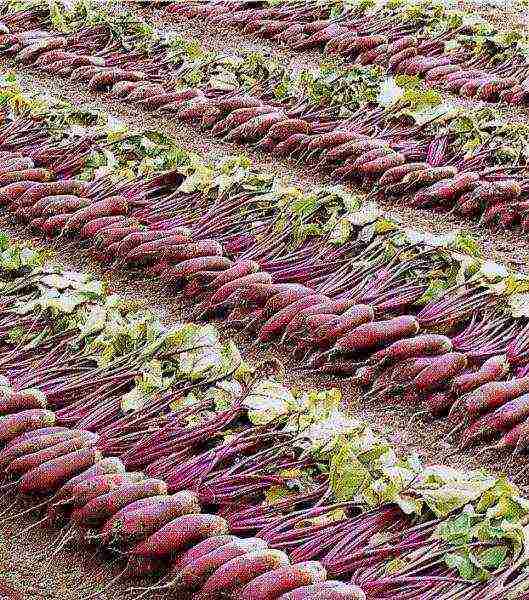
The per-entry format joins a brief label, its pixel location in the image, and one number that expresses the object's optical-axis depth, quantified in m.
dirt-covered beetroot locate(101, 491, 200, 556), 5.84
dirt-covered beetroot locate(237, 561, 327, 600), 5.43
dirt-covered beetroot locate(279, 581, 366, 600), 5.34
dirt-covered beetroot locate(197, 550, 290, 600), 5.50
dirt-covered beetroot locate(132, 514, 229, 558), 5.77
